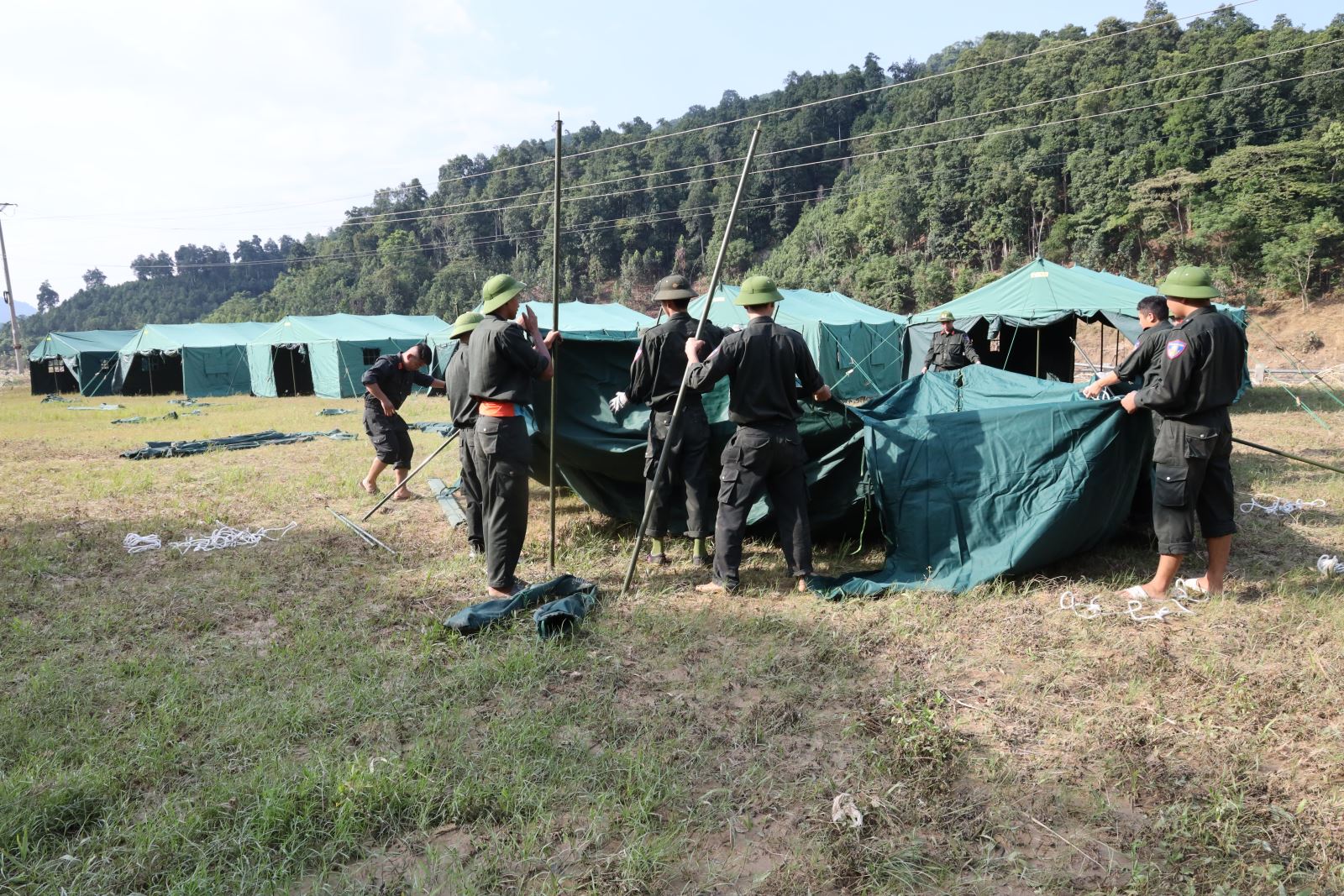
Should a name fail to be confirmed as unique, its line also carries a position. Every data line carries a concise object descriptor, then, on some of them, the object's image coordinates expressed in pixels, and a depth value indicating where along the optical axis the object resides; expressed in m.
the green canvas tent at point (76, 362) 27.23
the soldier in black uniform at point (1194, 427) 4.34
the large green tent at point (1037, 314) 13.17
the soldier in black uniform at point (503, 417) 4.65
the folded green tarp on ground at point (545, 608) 4.31
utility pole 37.50
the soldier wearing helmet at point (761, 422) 4.88
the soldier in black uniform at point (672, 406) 5.44
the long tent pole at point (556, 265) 4.83
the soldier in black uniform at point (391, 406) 7.77
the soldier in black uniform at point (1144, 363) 4.58
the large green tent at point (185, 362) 26.00
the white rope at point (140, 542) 6.38
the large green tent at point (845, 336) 19.38
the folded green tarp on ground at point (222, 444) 11.58
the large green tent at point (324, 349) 24.12
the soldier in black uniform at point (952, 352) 10.45
